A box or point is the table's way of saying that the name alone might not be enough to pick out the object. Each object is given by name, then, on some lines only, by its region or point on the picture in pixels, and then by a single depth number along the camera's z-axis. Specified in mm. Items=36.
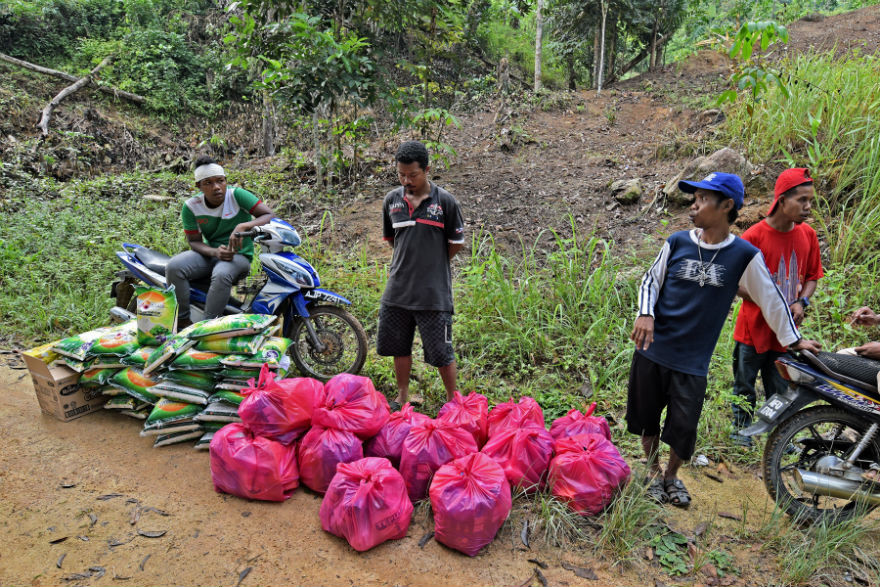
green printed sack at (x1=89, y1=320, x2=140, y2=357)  3385
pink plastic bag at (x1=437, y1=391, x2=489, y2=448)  2857
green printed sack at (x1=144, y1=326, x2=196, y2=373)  3227
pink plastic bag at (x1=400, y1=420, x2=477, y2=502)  2611
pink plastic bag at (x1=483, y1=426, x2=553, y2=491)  2646
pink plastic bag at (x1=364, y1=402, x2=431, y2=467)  2818
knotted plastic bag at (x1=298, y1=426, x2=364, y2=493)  2676
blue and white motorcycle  3766
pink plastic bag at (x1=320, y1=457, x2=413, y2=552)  2291
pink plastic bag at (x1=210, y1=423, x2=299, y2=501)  2633
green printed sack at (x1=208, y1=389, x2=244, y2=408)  3182
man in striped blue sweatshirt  2434
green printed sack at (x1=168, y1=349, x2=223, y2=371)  3223
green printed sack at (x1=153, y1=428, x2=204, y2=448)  3203
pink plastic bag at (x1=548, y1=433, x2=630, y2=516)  2535
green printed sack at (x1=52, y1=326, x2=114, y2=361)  3373
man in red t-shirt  2854
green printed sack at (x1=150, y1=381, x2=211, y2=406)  3209
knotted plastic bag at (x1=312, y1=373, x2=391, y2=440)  2779
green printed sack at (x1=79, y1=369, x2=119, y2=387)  3432
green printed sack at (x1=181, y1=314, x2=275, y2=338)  3260
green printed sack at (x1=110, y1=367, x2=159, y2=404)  3361
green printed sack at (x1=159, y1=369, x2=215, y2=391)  3287
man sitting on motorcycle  3703
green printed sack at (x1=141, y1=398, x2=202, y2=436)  3219
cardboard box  3400
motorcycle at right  2465
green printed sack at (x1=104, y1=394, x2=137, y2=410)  3516
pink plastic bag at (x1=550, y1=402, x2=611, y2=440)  2855
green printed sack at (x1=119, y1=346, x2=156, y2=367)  3363
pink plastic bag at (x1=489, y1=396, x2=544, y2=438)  2846
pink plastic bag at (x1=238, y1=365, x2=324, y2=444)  2766
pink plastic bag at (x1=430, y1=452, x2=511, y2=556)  2271
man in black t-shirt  3145
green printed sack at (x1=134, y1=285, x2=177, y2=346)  3436
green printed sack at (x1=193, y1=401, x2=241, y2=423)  3158
